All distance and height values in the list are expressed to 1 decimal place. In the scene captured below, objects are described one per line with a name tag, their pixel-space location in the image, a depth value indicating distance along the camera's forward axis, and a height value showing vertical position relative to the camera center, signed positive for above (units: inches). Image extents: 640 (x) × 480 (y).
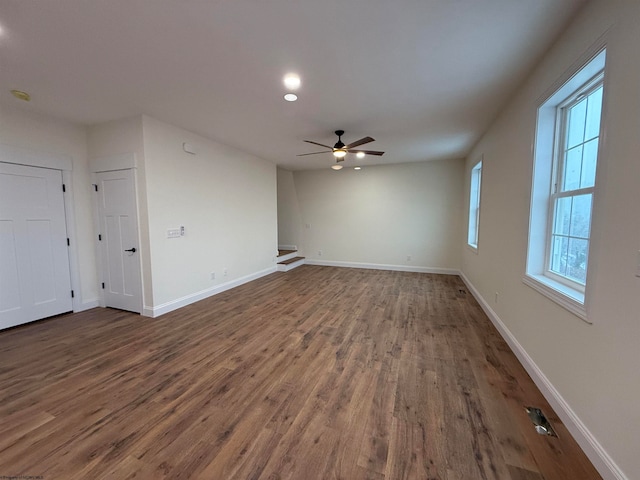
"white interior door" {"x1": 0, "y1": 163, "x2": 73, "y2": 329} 125.6 -15.3
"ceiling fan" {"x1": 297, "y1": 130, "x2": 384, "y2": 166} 147.6 +40.8
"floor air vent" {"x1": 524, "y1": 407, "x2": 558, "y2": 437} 66.4 -54.2
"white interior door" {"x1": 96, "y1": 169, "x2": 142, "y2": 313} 143.3 -12.8
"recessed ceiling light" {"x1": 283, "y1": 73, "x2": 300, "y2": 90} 96.8 +53.2
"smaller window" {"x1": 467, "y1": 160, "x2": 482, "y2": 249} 198.6 +11.2
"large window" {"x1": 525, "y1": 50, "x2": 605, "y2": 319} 71.1 +10.9
